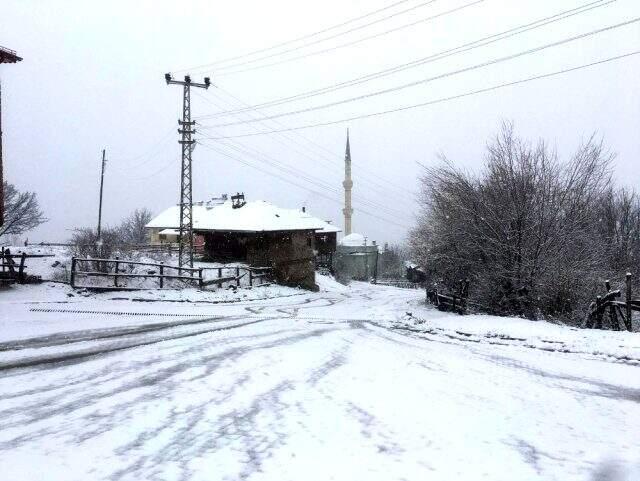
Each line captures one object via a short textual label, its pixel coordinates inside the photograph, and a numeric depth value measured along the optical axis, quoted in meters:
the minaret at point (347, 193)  103.88
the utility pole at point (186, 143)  25.06
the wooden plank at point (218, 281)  21.55
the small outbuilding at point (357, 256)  79.69
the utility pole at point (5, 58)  21.95
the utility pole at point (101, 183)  43.64
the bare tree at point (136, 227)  81.65
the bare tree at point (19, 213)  52.09
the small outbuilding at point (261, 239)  36.22
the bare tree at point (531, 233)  16.42
